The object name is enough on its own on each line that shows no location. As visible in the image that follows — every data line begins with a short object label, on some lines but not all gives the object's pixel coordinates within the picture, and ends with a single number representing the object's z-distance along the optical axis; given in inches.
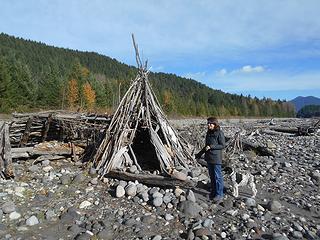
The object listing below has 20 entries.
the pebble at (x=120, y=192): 205.8
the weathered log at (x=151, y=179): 208.5
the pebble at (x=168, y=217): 176.4
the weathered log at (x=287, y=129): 640.8
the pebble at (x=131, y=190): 205.3
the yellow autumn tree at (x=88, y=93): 1454.8
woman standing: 199.4
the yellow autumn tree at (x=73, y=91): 1402.1
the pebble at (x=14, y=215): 179.0
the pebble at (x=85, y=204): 194.1
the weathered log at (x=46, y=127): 285.0
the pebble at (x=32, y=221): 173.6
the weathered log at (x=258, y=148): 345.0
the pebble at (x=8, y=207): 183.3
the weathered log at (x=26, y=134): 279.5
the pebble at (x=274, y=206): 186.4
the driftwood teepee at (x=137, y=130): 249.5
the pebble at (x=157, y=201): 190.7
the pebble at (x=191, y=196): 192.4
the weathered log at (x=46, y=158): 265.7
